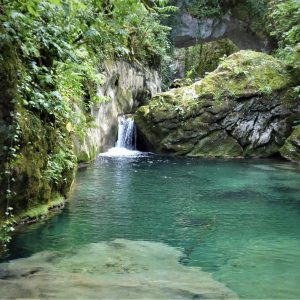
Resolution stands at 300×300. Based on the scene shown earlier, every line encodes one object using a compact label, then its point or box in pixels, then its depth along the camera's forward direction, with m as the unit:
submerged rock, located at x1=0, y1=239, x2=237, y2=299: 4.95
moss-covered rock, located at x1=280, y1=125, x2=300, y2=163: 20.92
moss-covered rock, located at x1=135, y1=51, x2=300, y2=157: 22.78
